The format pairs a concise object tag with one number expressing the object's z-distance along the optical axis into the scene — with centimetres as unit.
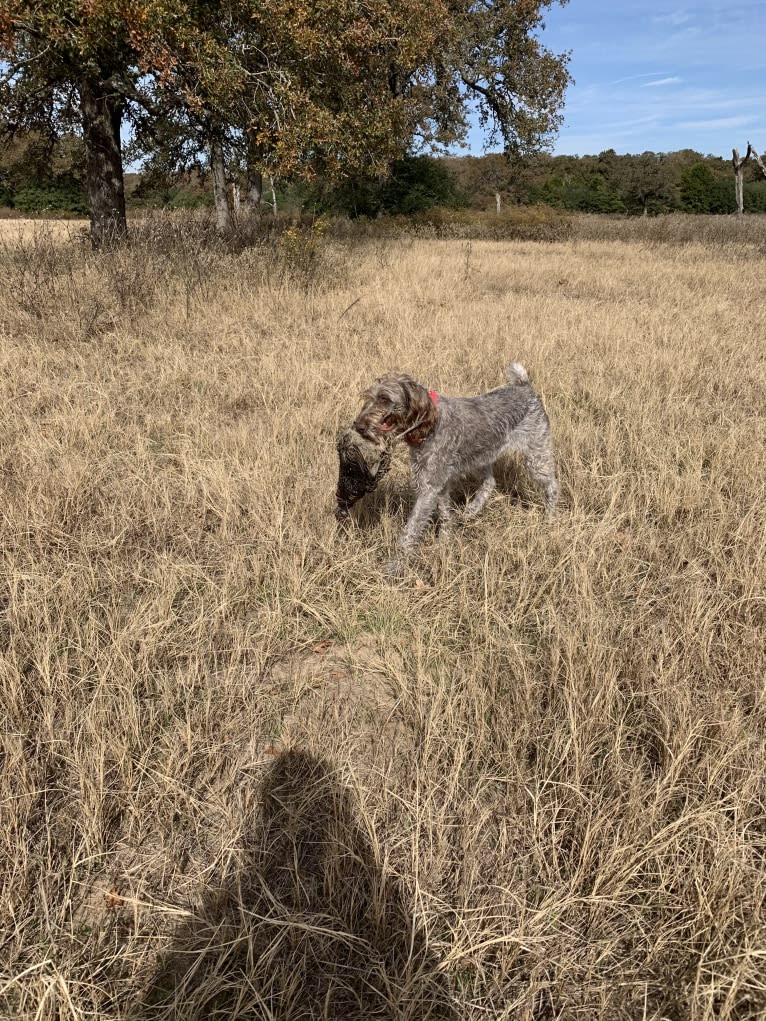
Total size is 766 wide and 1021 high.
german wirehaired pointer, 308
